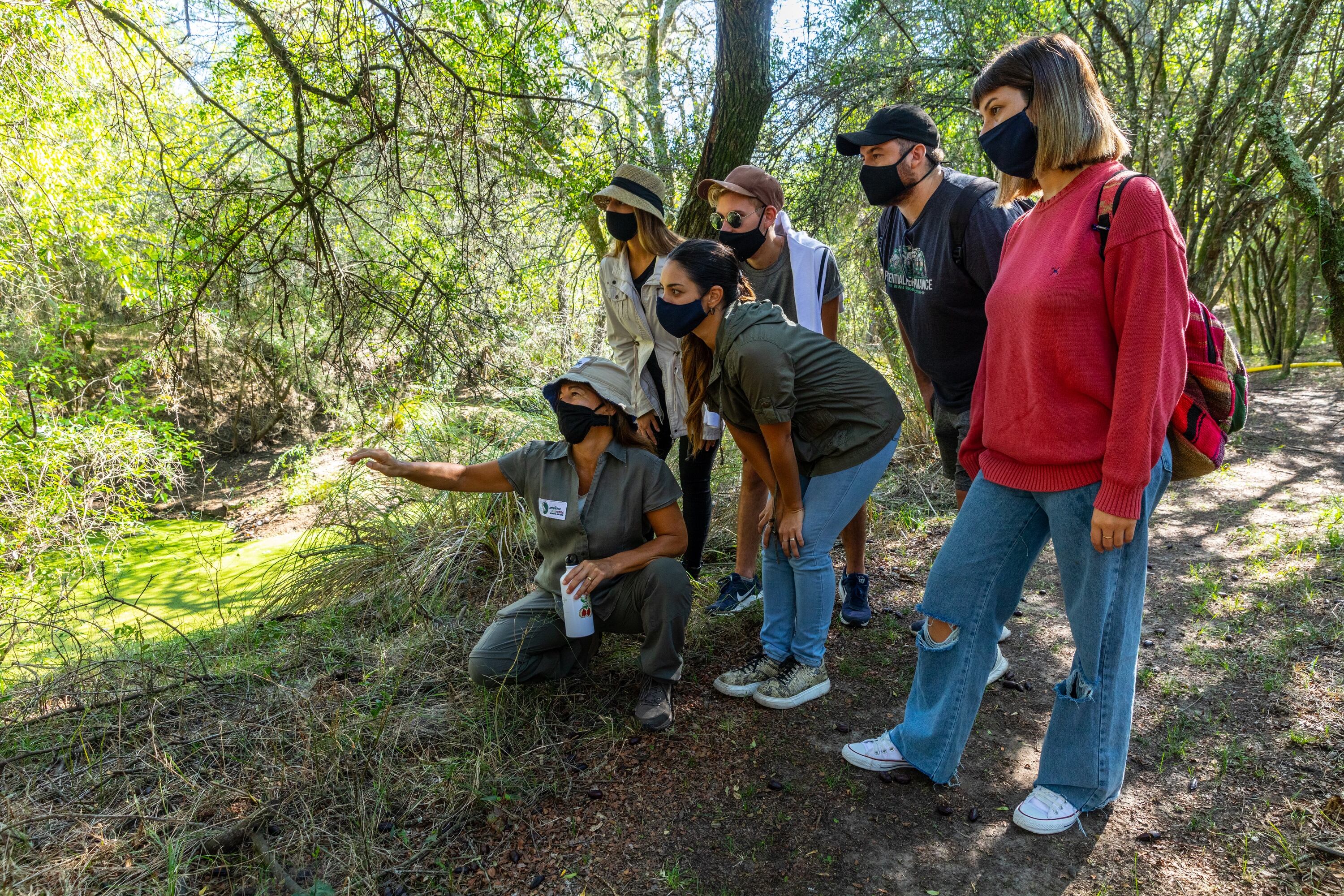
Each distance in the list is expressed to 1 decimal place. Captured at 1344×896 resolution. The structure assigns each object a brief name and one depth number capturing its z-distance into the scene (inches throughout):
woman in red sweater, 68.2
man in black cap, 101.2
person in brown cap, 122.0
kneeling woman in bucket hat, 109.0
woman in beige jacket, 125.6
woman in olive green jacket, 102.1
